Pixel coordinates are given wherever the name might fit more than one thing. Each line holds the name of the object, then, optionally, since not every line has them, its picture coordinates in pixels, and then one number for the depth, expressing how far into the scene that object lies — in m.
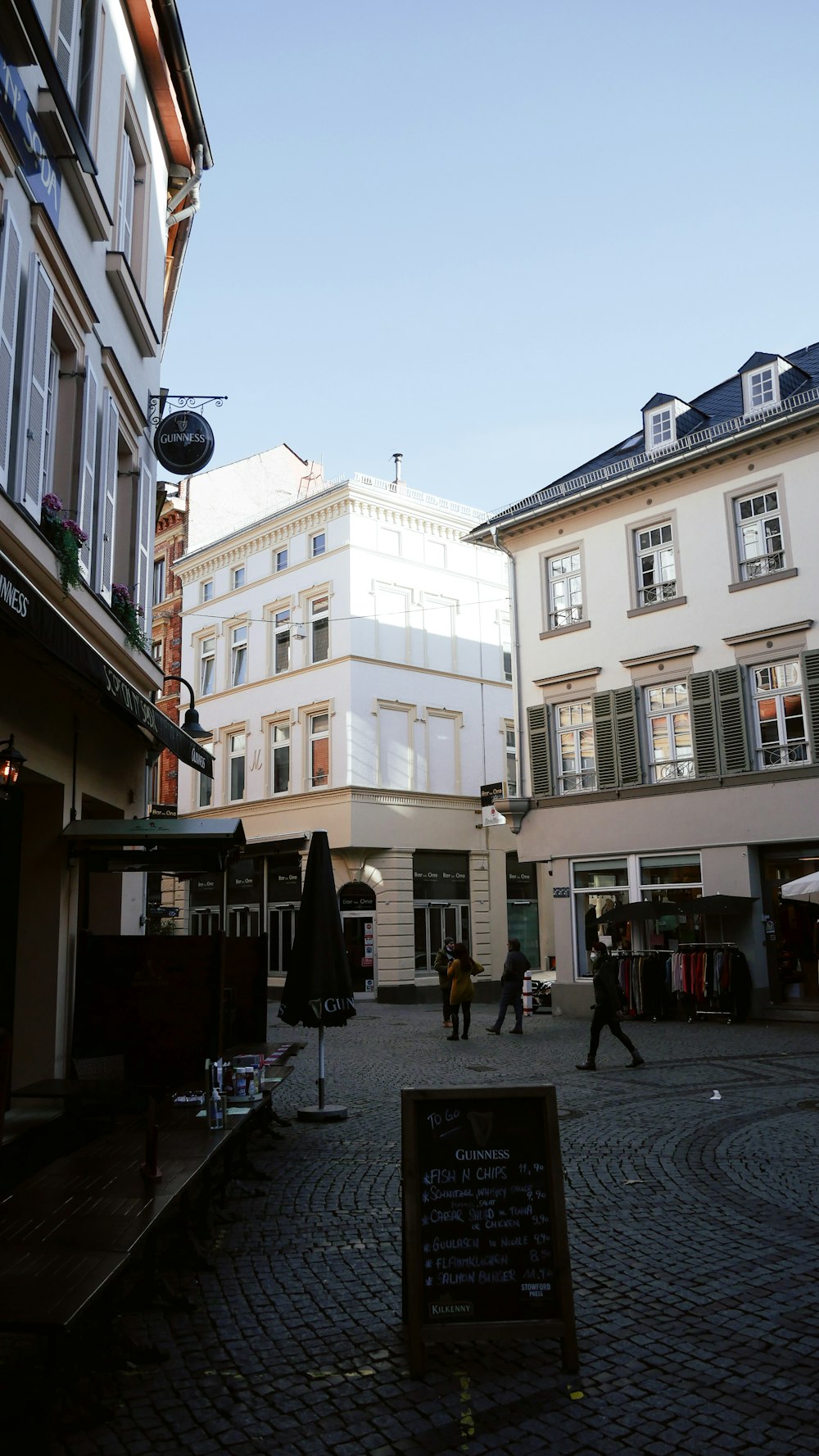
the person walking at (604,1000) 13.54
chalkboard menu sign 4.50
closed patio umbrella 10.05
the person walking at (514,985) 18.77
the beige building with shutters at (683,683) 20.14
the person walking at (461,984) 18.28
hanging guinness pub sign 13.22
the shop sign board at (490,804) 28.94
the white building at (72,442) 8.12
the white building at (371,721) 30.86
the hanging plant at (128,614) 11.83
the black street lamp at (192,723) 14.96
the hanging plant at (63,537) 8.98
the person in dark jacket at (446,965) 19.82
